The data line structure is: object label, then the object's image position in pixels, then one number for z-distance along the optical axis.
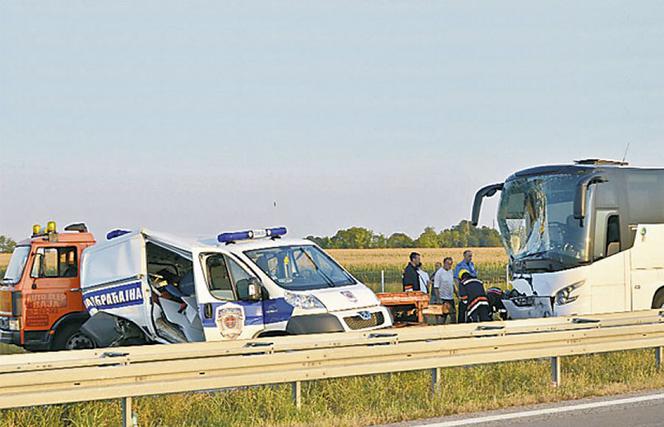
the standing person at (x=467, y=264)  19.39
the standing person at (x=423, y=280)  19.27
